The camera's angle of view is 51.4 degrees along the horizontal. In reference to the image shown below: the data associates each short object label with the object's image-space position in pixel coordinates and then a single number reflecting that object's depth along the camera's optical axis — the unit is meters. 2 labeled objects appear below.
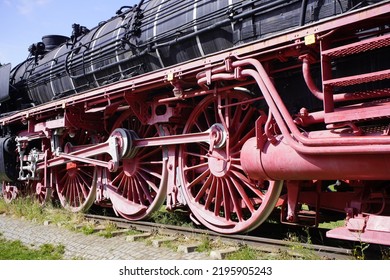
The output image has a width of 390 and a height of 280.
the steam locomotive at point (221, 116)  3.25
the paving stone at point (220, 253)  3.87
